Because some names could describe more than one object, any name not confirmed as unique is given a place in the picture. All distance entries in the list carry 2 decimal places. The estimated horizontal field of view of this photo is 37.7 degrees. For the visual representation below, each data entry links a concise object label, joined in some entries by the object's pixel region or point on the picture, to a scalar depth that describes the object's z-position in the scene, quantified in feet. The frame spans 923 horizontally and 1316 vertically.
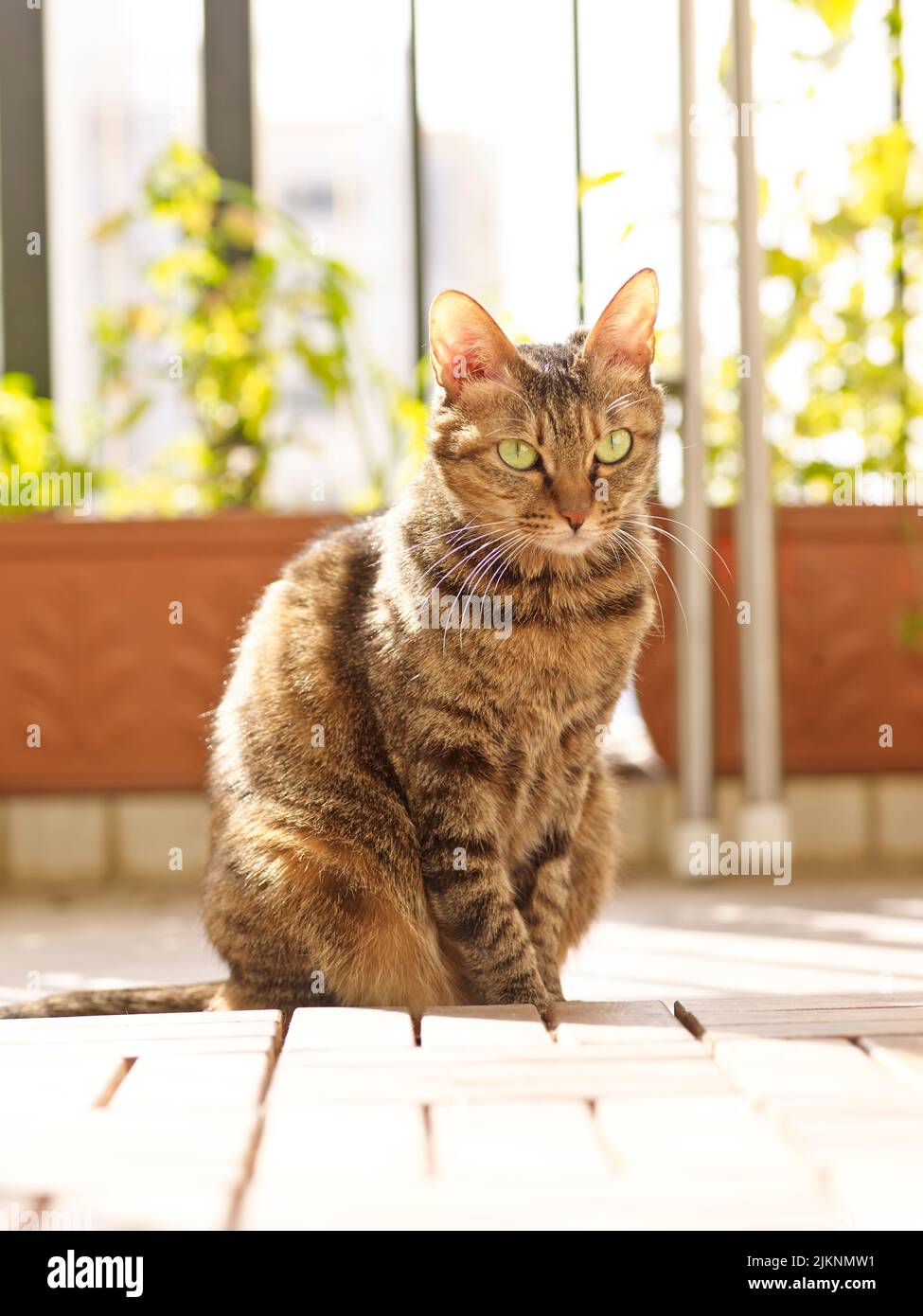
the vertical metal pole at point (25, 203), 11.80
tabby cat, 4.78
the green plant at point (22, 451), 10.73
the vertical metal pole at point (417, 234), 11.55
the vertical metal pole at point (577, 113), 11.23
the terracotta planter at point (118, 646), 10.43
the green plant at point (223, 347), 11.02
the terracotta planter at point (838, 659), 10.56
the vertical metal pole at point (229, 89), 11.58
